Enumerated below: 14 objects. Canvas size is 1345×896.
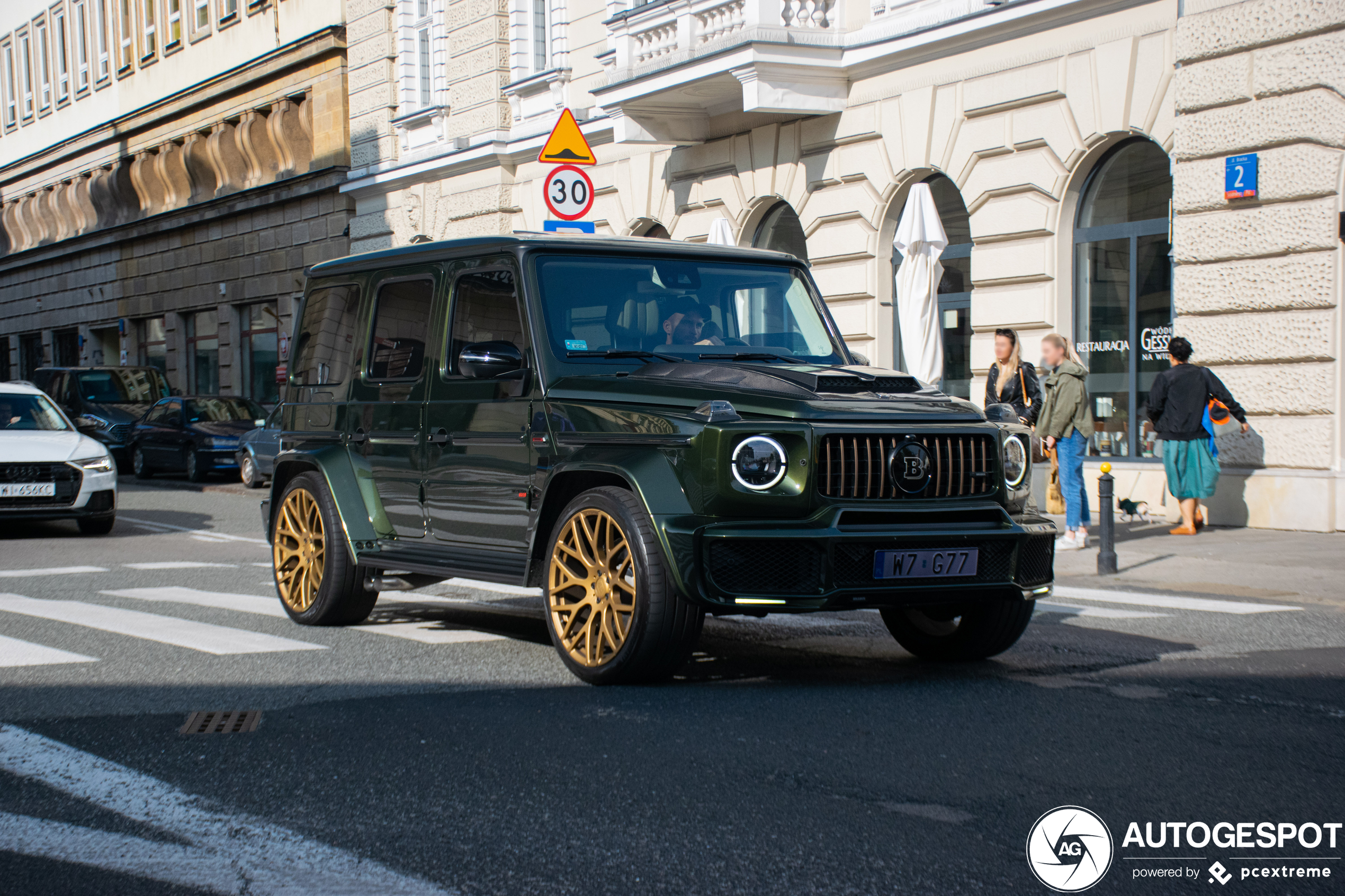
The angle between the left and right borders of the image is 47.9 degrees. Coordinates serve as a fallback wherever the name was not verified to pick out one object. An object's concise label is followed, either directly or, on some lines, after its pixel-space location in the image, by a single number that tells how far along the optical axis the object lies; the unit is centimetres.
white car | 1449
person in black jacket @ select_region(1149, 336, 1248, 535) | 1319
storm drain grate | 544
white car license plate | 1443
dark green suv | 576
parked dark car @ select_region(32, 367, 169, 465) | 2742
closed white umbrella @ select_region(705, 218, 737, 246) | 1672
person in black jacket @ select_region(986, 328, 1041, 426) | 1271
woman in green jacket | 1262
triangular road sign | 1348
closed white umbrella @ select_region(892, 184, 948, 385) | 1428
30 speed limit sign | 1338
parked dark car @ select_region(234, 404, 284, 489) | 2272
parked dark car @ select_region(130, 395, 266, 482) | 2480
